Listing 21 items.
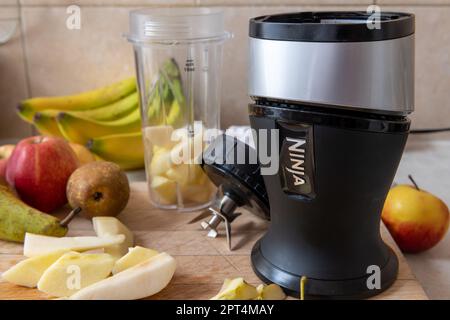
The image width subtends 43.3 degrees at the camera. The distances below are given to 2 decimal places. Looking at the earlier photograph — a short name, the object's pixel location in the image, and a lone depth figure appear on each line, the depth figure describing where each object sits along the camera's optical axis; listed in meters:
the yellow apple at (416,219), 0.73
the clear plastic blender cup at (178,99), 0.80
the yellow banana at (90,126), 0.97
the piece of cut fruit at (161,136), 0.85
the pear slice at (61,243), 0.67
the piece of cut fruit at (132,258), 0.63
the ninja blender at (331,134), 0.51
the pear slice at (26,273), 0.62
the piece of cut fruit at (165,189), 0.84
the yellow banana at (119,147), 0.96
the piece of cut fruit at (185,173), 0.82
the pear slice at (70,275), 0.60
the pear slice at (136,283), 0.58
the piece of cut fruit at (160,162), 0.82
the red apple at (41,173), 0.81
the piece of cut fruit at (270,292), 0.58
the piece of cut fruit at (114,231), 0.69
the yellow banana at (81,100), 1.04
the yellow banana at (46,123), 0.99
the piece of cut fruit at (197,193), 0.84
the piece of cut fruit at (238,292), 0.57
